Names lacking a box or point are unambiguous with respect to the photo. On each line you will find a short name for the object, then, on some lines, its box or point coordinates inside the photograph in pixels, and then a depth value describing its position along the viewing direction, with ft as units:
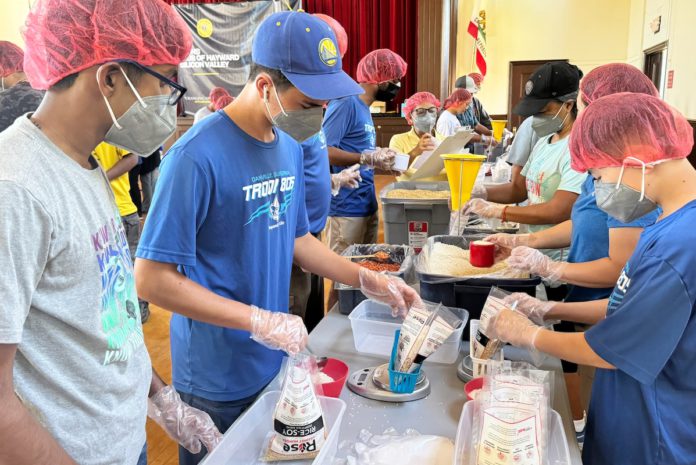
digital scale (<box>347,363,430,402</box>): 3.79
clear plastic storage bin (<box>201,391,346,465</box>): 3.00
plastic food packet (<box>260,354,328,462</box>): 2.90
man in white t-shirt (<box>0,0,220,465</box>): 2.09
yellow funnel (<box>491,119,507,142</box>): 19.12
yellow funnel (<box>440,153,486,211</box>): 6.99
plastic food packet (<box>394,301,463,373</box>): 3.71
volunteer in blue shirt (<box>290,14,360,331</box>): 7.24
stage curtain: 25.13
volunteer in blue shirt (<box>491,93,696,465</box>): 2.97
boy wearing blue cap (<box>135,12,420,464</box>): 3.41
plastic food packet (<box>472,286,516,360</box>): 4.00
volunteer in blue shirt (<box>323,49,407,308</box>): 9.00
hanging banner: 25.61
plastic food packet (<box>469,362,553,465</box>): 2.74
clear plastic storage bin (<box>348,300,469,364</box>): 4.36
